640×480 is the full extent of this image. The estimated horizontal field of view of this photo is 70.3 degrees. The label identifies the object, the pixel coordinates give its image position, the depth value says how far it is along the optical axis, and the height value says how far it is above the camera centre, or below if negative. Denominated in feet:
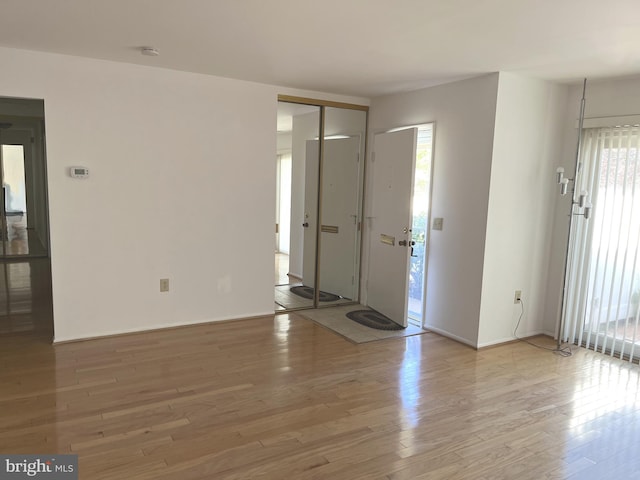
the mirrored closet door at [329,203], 17.99 -0.54
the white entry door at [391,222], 15.33 -1.07
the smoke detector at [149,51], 11.53 +3.36
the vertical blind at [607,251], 12.97 -1.52
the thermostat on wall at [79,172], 12.77 +0.22
